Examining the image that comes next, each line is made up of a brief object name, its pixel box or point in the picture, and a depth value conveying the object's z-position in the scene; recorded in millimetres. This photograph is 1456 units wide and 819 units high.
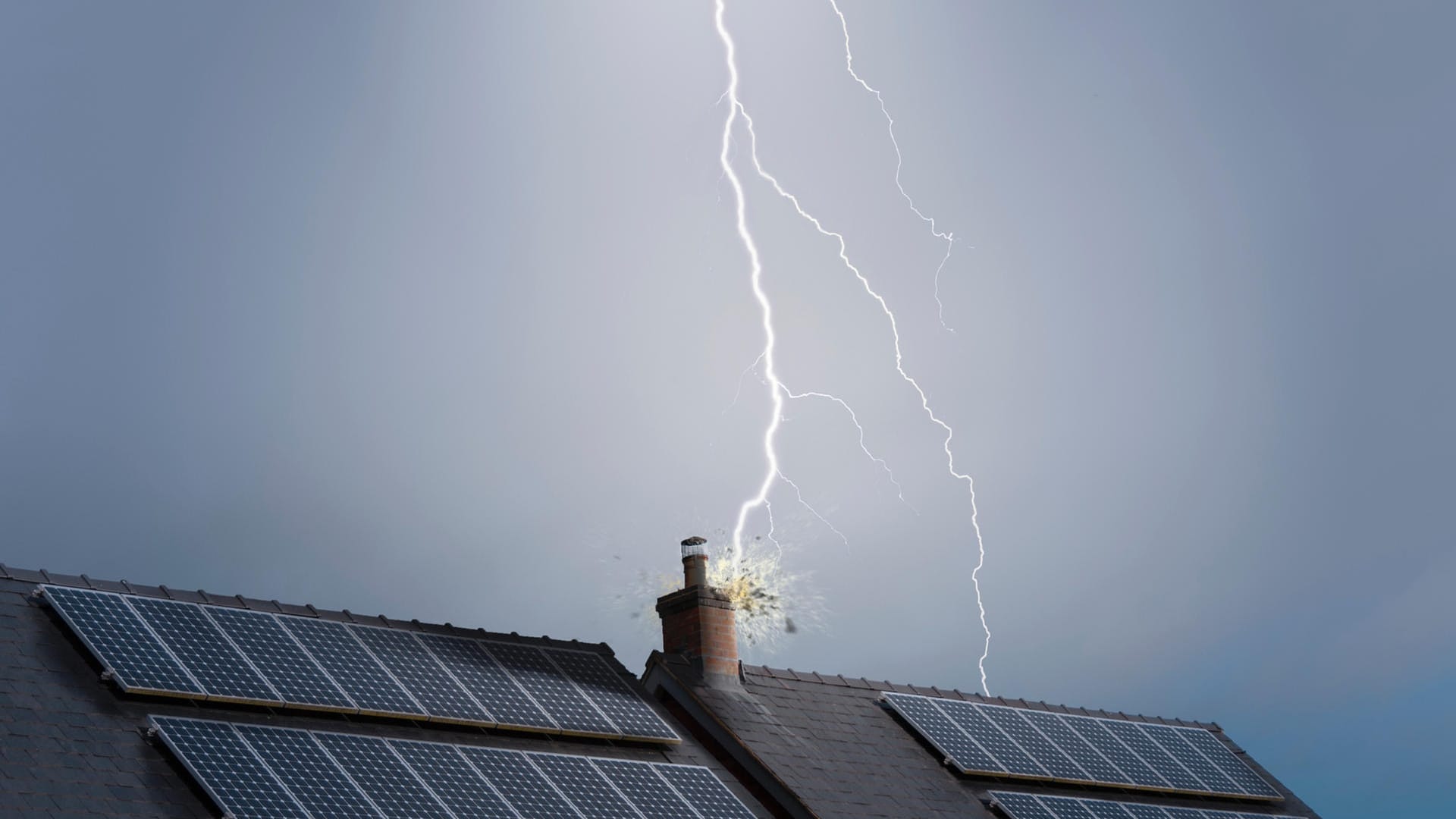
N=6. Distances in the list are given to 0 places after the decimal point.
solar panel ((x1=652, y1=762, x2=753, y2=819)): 20281
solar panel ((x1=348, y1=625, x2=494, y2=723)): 20062
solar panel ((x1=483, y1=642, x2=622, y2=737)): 21188
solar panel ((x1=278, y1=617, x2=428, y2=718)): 19500
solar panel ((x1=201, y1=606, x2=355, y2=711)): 18844
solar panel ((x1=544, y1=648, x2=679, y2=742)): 21812
